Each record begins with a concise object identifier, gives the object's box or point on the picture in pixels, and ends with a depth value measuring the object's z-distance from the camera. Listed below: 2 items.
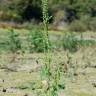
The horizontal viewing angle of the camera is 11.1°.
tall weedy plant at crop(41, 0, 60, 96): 5.84
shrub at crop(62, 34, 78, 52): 17.38
